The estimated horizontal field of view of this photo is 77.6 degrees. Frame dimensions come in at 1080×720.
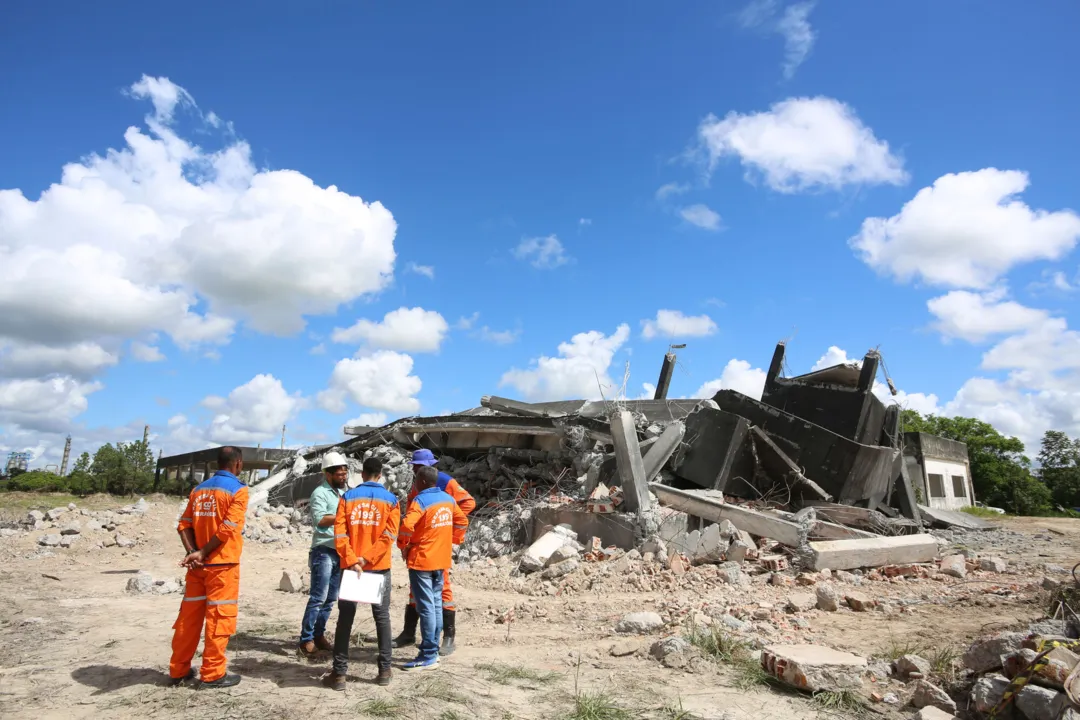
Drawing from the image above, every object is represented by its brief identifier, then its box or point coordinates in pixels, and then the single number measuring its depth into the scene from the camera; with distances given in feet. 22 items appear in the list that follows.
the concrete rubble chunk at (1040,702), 11.19
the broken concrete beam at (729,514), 29.58
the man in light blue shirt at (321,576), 16.58
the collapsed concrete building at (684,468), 30.40
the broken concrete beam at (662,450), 34.91
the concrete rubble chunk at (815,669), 14.14
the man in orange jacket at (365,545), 14.20
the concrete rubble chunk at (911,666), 14.79
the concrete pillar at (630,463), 30.25
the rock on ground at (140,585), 25.98
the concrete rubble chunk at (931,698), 13.08
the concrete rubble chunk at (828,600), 21.56
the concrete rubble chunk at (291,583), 26.84
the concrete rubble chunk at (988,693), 12.34
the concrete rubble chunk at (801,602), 21.40
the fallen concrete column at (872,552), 27.17
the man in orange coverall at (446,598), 17.16
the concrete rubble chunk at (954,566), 27.20
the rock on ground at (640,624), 19.48
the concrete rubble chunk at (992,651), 13.55
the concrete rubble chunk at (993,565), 27.86
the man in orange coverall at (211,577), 13.66
